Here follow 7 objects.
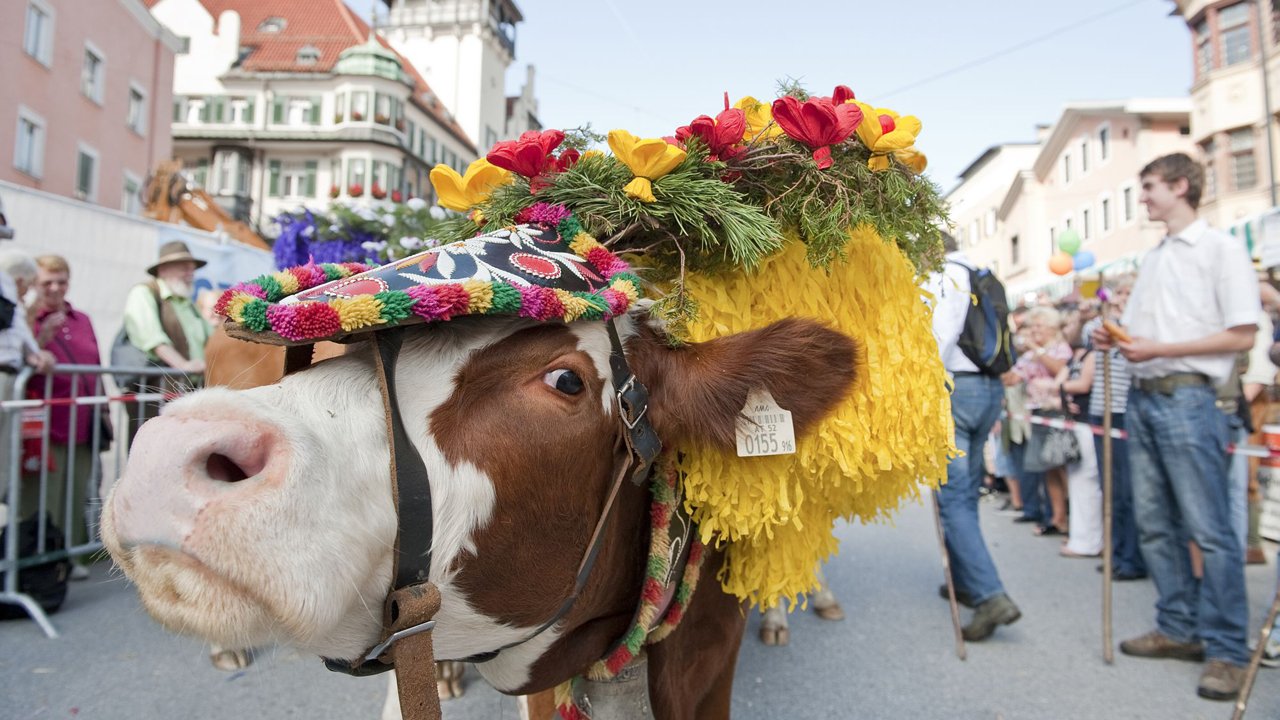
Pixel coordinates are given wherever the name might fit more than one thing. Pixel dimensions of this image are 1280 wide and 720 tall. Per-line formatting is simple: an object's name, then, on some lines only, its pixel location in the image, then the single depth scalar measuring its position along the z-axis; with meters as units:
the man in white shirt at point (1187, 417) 3.33
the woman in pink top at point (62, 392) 4.57
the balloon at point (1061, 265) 13.12
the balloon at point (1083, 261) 12.70
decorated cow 1.07
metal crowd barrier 3.99
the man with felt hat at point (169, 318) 5.34
